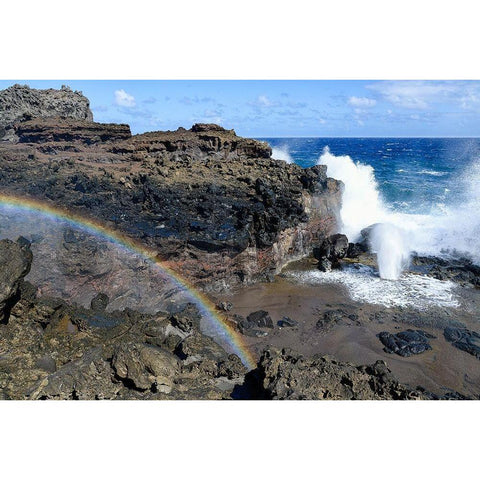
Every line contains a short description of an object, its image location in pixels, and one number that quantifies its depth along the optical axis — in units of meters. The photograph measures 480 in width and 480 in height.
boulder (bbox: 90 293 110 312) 9.59
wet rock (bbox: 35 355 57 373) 5.89
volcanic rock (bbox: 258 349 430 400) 5.28
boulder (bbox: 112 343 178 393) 5.73
